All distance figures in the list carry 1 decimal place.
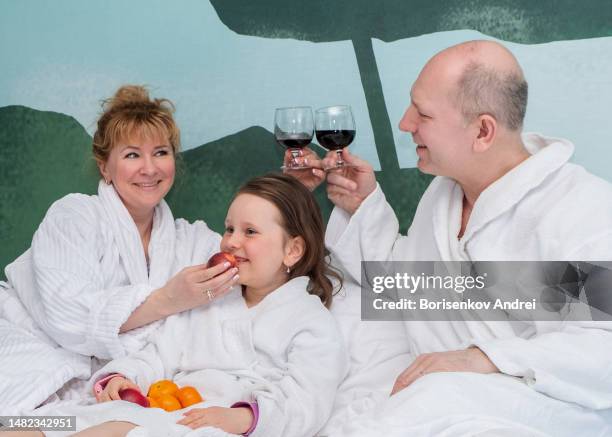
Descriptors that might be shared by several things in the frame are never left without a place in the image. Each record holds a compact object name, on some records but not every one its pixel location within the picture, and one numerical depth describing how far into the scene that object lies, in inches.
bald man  83.9
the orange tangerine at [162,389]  96.1
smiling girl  91.4
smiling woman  104.7
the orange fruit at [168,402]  94.0
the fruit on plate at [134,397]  94.0
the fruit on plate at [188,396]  95.3
